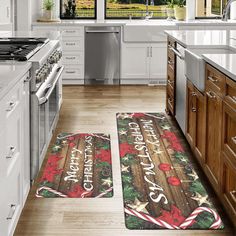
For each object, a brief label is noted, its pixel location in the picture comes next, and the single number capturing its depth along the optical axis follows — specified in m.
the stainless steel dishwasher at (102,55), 7.82
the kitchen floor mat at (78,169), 3.57
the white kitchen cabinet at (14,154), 2.38
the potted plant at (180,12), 8.30
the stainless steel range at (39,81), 3.34
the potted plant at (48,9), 7.98
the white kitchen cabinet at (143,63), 7.90
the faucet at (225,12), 4.84
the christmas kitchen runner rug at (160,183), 3.10
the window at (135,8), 8.70
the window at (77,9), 8.61
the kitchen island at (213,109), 2.92
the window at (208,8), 8.66
